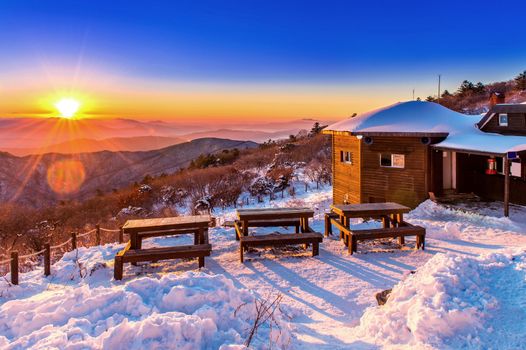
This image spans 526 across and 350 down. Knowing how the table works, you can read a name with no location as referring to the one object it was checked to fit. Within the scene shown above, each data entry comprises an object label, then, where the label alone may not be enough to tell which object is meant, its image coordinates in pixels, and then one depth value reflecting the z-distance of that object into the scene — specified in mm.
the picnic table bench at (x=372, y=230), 8938
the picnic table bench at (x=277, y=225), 8711
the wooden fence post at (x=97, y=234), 11320
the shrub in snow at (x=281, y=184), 28891
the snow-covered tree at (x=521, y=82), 44741
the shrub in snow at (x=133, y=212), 25794
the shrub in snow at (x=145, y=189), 32912
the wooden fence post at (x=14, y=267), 7472
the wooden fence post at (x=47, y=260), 8156
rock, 5411
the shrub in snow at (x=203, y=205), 26016
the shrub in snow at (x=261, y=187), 28795
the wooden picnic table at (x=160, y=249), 7914
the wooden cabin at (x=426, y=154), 13797
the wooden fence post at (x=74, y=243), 10352
